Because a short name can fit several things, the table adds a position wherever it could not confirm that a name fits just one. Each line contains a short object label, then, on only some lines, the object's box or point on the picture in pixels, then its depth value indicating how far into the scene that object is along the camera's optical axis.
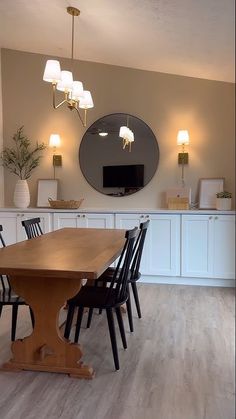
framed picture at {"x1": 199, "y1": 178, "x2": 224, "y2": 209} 4.36
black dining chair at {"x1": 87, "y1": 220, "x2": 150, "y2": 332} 2.83
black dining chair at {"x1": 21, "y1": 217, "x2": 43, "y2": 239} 3.18
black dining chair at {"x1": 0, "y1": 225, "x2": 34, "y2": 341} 2.42
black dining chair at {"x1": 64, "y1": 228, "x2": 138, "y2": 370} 2.30
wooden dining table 2.17
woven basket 4.41
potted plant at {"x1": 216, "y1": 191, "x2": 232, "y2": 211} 4.13
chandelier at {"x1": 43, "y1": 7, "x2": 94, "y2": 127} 2.71
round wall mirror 4.54
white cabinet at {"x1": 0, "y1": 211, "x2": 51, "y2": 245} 4.43
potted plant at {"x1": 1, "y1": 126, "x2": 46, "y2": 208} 4.78
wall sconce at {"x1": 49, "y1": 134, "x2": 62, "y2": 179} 4.62
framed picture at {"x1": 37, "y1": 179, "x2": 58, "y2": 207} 4.76
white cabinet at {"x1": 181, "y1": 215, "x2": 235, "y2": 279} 4.04
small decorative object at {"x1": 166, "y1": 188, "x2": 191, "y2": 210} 4.32
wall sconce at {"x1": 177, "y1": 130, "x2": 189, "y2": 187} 4.34
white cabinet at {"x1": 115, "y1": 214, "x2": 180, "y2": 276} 4.13
